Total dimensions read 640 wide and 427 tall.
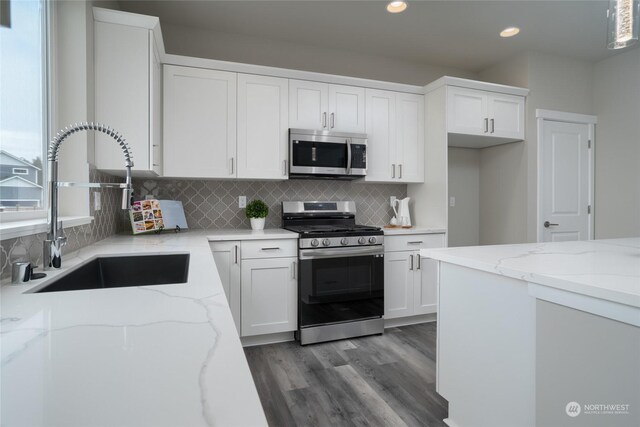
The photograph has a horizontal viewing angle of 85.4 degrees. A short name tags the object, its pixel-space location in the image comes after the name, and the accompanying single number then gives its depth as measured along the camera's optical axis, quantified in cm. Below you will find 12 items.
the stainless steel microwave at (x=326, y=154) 297
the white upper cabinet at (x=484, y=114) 325
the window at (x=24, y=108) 141
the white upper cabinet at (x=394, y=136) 329
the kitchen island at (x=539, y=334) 100
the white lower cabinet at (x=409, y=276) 309
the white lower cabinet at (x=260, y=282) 263
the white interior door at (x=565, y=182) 361
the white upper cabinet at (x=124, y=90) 216
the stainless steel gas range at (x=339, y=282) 274
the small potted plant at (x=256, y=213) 298
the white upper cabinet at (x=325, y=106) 302
